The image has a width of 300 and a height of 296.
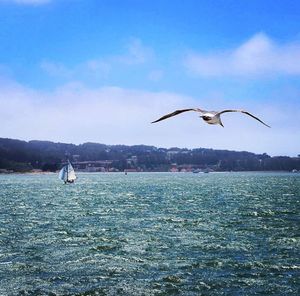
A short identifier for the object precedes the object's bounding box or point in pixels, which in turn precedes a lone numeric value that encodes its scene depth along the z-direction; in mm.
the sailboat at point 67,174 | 125612
